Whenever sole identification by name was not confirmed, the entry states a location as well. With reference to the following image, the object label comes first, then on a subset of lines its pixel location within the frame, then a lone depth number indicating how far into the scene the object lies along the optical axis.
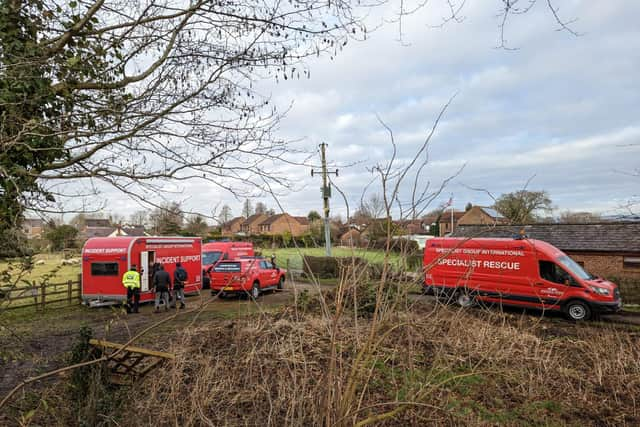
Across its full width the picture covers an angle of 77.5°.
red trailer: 14.34
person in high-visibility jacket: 12.94
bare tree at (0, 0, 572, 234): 4.25
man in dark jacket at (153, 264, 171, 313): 13.34
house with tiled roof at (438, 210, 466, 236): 45.89
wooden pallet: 5.27
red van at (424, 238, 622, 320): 12.12
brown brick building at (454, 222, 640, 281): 19.61
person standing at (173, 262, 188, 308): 13.95
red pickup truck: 15.20
